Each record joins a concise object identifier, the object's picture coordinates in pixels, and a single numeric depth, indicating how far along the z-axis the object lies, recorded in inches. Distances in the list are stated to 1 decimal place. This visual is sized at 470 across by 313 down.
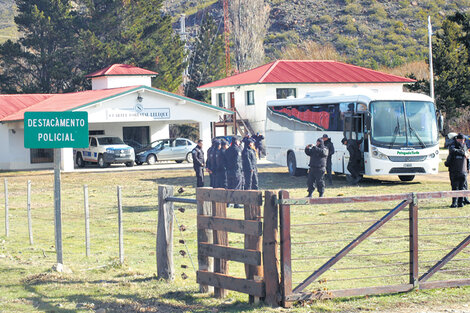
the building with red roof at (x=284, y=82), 2108.8
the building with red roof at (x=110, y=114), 1622.8
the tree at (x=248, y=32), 3302.2
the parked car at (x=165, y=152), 1724.9
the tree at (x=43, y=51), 2461.9
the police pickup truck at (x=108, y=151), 1631.4
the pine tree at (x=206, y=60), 2989.7
